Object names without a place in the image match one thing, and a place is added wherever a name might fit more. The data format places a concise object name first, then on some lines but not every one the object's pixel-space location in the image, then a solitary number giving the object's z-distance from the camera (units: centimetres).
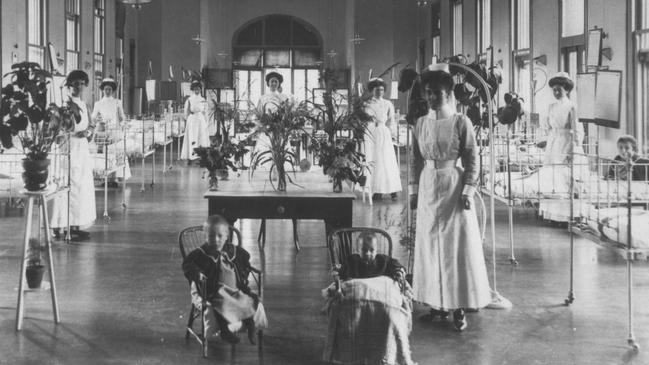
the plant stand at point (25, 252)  502
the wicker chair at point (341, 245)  469
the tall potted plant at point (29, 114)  529
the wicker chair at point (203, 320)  451
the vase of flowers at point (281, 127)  610
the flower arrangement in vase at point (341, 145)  598
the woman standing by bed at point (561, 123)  866
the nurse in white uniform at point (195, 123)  1594
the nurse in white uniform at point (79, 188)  806
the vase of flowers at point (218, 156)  624
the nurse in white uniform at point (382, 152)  1094
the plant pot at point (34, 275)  566
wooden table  596
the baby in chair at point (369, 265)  450
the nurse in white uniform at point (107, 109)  1128
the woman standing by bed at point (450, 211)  504
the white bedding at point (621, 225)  510
